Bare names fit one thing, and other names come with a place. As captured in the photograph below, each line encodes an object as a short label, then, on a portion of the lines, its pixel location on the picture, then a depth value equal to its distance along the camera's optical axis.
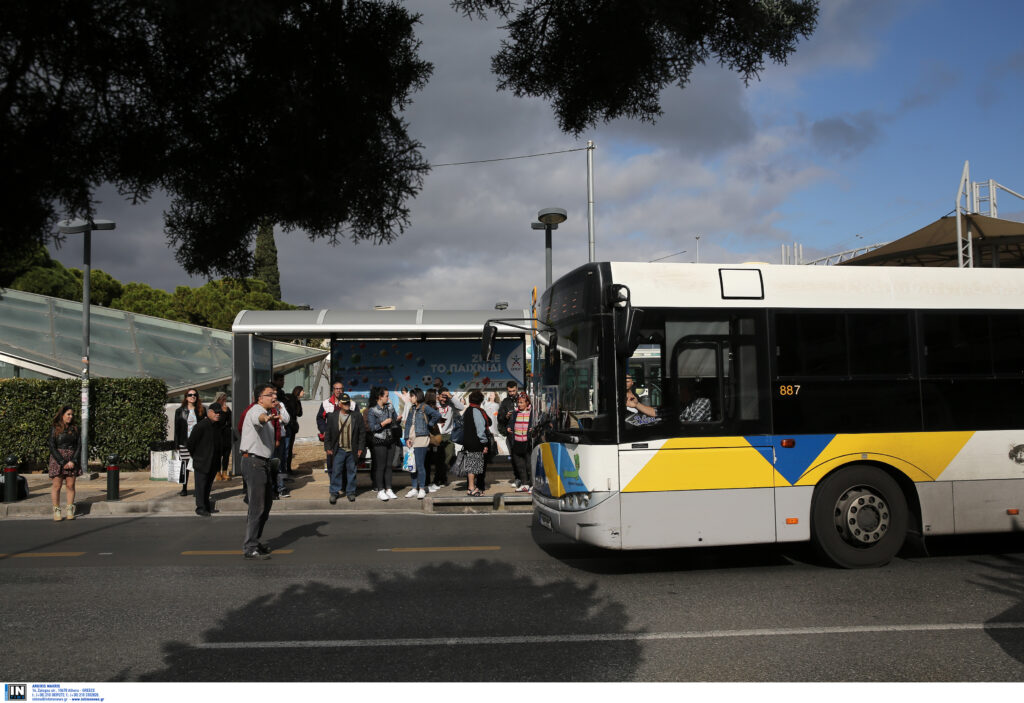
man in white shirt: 8.14
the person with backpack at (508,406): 13.40
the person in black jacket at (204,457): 11.19
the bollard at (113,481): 12.15
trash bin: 14.84
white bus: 6.75
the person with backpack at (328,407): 12.97
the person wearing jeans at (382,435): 12.55
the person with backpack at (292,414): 14.34
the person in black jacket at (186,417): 14.31
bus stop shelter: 14.36
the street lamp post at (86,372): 15.46
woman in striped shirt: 12.21
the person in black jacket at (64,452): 10.78
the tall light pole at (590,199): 23.10
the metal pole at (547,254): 16.91
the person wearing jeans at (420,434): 12.49
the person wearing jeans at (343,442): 12.29
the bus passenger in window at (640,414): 6.75
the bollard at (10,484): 12.28
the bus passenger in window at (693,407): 6.83
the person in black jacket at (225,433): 13.28
